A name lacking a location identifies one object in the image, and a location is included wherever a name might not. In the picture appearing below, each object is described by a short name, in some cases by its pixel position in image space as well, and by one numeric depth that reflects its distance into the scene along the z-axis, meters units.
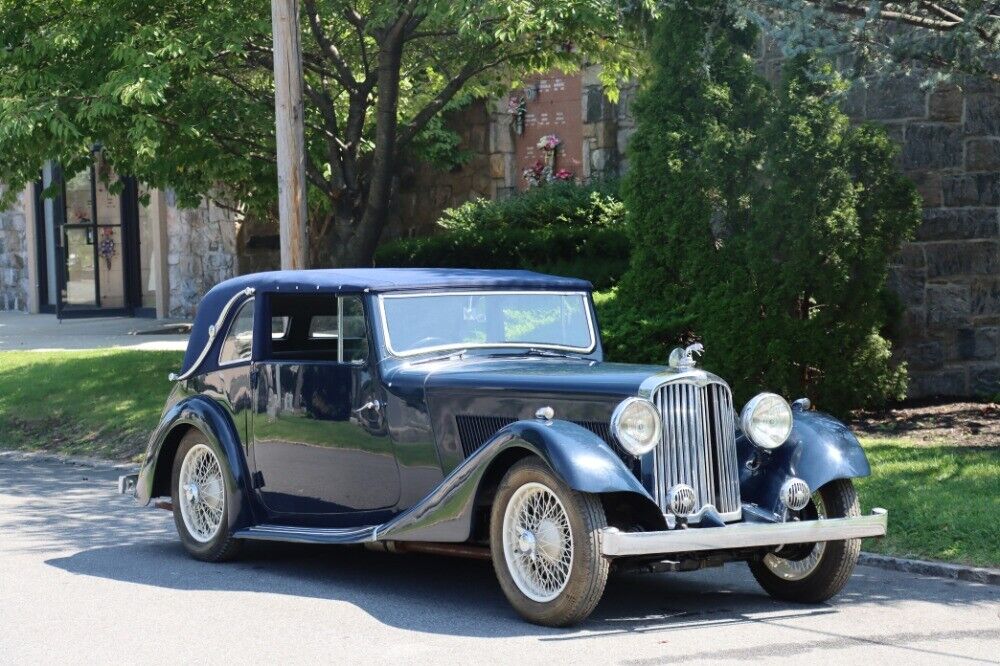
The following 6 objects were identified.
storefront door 27.53
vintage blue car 6.87
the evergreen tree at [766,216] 12.55
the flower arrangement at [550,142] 21.33
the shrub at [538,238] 16.92
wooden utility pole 12.95
